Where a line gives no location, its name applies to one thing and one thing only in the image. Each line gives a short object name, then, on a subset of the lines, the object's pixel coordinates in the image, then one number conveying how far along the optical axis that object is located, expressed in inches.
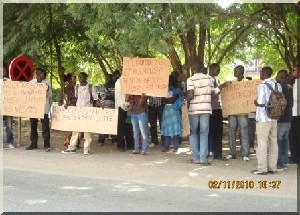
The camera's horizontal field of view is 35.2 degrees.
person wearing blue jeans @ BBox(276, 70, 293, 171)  332.2
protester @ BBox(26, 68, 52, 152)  428.1
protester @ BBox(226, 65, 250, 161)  372.8
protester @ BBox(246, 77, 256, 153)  413.1
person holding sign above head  398.6
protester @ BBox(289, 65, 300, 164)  347.3
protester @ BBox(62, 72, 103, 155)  411.4
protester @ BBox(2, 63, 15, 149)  447.2
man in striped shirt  349.1
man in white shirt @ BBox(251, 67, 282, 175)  318.7
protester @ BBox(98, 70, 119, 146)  461.4
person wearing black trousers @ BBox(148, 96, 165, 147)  456.1
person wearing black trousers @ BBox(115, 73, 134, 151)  412.5
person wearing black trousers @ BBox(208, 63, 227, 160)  368.8
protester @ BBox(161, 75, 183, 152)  413.1
